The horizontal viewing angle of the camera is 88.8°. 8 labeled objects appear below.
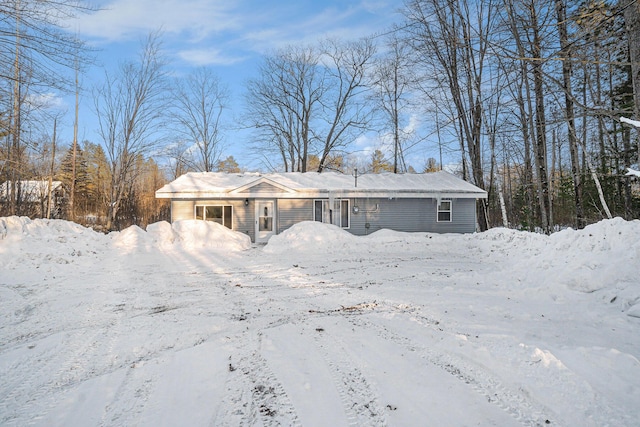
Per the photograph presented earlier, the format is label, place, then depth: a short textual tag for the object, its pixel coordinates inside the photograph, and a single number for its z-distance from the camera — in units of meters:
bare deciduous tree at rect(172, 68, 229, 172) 29.98
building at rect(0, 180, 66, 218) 15.16
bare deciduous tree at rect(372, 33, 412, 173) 25.83
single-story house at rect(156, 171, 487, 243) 16.89
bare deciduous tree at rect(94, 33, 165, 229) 22.02
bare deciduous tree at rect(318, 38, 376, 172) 27.72
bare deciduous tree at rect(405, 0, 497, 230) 17.62
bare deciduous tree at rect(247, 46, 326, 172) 28.75
